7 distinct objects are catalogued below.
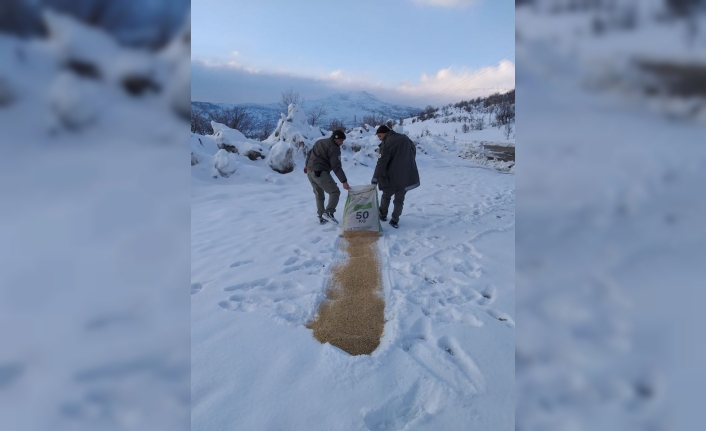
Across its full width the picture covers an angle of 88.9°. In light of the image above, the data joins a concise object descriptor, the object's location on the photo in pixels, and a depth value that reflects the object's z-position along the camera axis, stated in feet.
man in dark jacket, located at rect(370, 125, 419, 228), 14.71
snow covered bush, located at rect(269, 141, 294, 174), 28.37
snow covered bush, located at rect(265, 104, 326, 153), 32.04
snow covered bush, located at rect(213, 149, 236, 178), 25.12
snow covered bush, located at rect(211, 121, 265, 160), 29.48
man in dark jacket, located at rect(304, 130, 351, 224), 14.70
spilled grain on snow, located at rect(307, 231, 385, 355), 7.60
